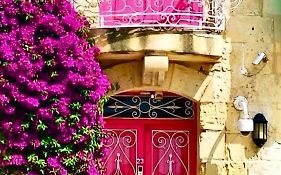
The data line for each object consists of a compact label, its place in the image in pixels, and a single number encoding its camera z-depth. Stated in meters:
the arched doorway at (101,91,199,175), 8.97
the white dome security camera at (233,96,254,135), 8.08
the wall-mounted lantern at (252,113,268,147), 8.23
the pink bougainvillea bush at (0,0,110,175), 7.30
